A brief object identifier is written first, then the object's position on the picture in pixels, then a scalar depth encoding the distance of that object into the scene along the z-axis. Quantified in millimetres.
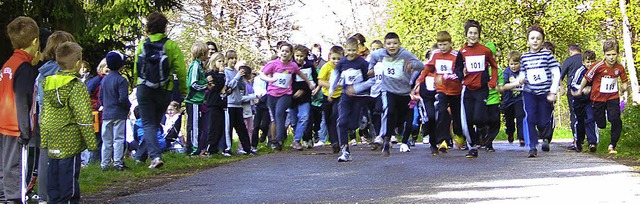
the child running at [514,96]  18281
